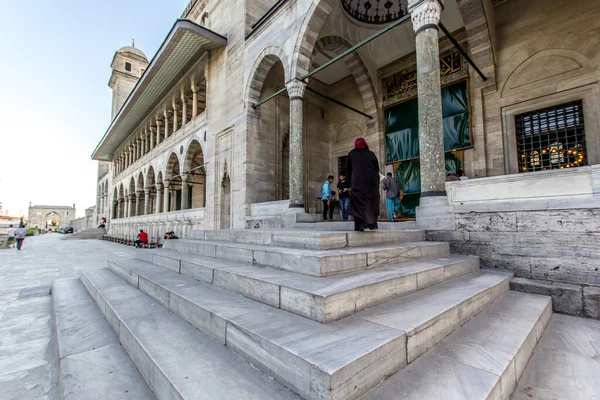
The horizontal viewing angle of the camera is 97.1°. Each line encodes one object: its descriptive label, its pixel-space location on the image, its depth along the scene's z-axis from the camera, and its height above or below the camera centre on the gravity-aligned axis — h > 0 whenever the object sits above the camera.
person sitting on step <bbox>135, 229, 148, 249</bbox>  15.12 -1.07
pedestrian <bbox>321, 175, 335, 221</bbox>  8.41 +0.73
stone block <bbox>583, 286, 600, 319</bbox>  3.12 -1.09
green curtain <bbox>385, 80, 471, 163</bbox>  8.87 +3.32
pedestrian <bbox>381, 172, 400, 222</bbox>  7.35 +0.71
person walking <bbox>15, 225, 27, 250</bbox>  14.84 -0.59
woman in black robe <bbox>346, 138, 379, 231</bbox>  3.65 +0.37
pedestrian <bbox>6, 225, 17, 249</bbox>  16.34 -0.93
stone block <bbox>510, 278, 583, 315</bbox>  3.22 -1.03
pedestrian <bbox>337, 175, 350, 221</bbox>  7.72 +0.70
